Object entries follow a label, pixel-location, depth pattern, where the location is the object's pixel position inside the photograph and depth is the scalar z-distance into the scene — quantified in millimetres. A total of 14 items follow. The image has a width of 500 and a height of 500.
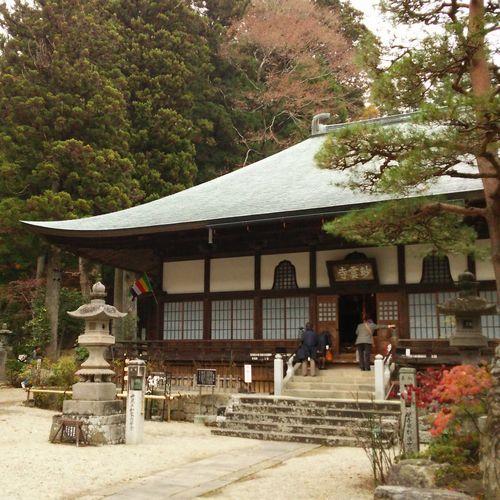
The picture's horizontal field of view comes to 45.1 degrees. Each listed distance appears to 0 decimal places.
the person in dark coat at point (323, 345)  14609
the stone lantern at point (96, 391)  10273
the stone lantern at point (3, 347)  21422
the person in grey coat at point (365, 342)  13922
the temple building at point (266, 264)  14445
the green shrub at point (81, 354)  20047
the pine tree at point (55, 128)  21344
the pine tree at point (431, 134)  6980
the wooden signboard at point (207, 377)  13719
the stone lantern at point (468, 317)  9620
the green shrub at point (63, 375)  15911
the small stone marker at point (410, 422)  7238
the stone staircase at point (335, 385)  12914
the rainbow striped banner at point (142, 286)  18438
